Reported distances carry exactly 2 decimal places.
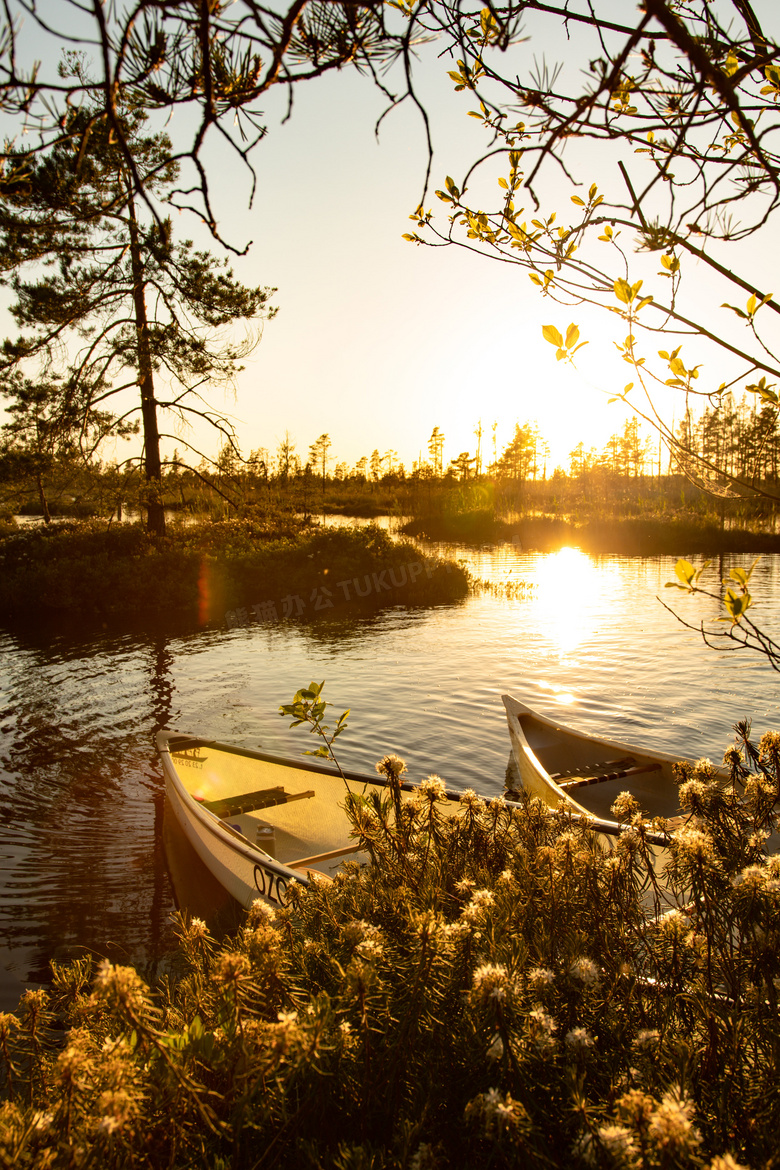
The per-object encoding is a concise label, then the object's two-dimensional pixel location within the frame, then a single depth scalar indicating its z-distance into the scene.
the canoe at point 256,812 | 5.68
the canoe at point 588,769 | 7.05
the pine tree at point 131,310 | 19.94
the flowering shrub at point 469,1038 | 1.51
